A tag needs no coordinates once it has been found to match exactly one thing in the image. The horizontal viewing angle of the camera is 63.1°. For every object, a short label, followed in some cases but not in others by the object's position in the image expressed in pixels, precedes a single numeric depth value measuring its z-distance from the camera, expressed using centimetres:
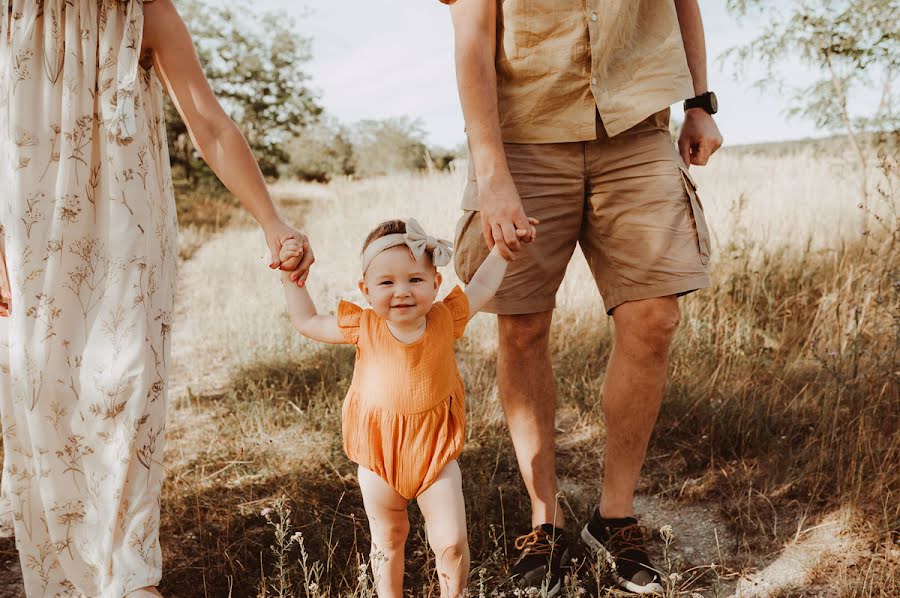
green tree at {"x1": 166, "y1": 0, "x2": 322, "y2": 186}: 2236
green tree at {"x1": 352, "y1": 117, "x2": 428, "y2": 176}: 3672
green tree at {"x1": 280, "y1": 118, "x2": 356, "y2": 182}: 3191
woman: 185
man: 217
